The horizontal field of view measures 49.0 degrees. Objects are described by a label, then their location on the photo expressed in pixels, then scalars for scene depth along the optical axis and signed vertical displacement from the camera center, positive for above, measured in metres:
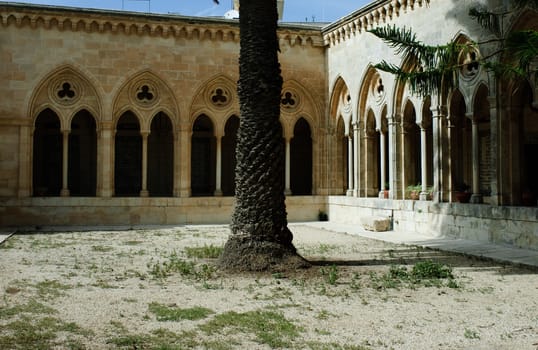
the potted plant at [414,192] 14.52 +0.01
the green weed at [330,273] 7.45 -1.08
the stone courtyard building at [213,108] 14.67 +2.42
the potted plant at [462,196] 13.07 -0.08
